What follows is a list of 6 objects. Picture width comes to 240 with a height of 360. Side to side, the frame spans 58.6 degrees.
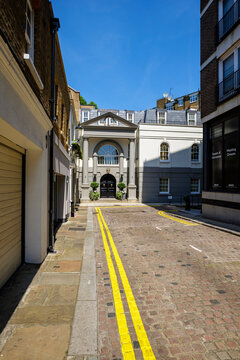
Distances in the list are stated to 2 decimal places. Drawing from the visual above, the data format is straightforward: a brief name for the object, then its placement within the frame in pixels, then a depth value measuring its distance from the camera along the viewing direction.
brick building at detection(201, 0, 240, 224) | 11.78
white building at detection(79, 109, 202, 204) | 27.58
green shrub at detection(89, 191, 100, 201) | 27.22
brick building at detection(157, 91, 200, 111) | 43.11
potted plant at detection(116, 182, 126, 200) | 28.08
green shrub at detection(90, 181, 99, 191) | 27.61
